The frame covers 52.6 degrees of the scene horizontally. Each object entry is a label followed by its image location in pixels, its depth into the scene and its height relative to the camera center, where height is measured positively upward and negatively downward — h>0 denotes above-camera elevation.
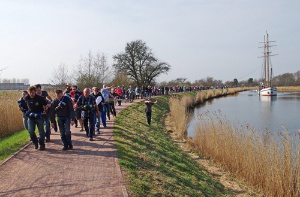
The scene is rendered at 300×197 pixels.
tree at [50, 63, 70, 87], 23.57 +0.68
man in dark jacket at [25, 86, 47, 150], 8.24 -0.52
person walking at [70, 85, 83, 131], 11.24 -0.25
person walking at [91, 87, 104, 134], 10.94 -0.40
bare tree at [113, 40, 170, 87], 47.66 +4.05
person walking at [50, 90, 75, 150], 8.64 -0.73
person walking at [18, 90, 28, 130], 9.40 -0.43
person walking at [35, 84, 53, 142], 9.60 -0.94
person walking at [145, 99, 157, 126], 16.69 -1.19
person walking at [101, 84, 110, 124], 13.72 -0.27
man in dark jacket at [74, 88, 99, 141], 9.73 -0.58
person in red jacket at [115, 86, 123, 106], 24.23 -0.34
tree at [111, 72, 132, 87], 35.34 +1.04
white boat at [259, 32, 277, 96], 59.47 +0.44
